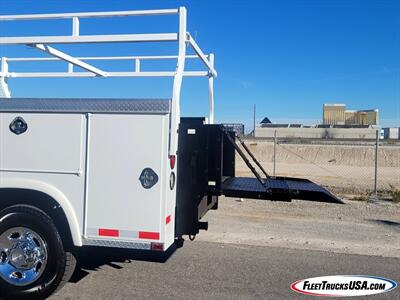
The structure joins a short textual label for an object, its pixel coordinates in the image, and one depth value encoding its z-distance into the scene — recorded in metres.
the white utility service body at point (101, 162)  3.97
